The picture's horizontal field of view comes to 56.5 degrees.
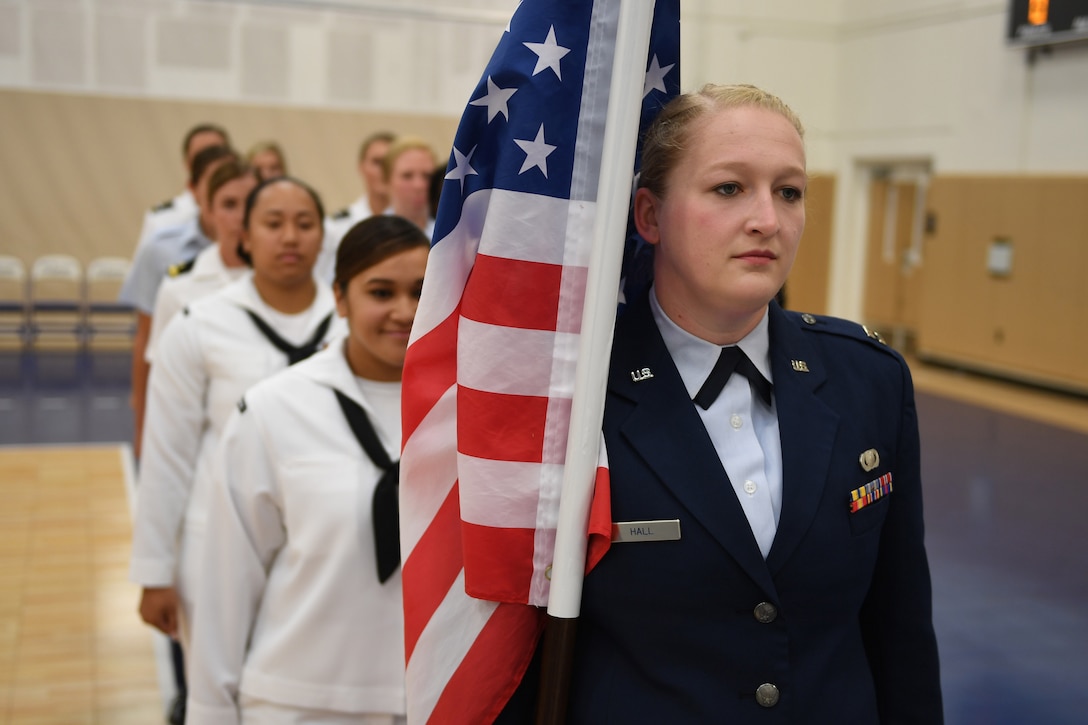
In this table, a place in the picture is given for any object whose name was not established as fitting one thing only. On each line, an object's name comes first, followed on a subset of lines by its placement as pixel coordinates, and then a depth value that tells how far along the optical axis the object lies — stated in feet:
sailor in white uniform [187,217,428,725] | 7.59
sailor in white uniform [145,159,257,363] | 13.99
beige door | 48.55
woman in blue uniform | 4.87
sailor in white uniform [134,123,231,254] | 23.44
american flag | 5.07
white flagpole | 4.79
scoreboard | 36.65
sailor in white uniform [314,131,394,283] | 20.52
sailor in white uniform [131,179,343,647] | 10.78
